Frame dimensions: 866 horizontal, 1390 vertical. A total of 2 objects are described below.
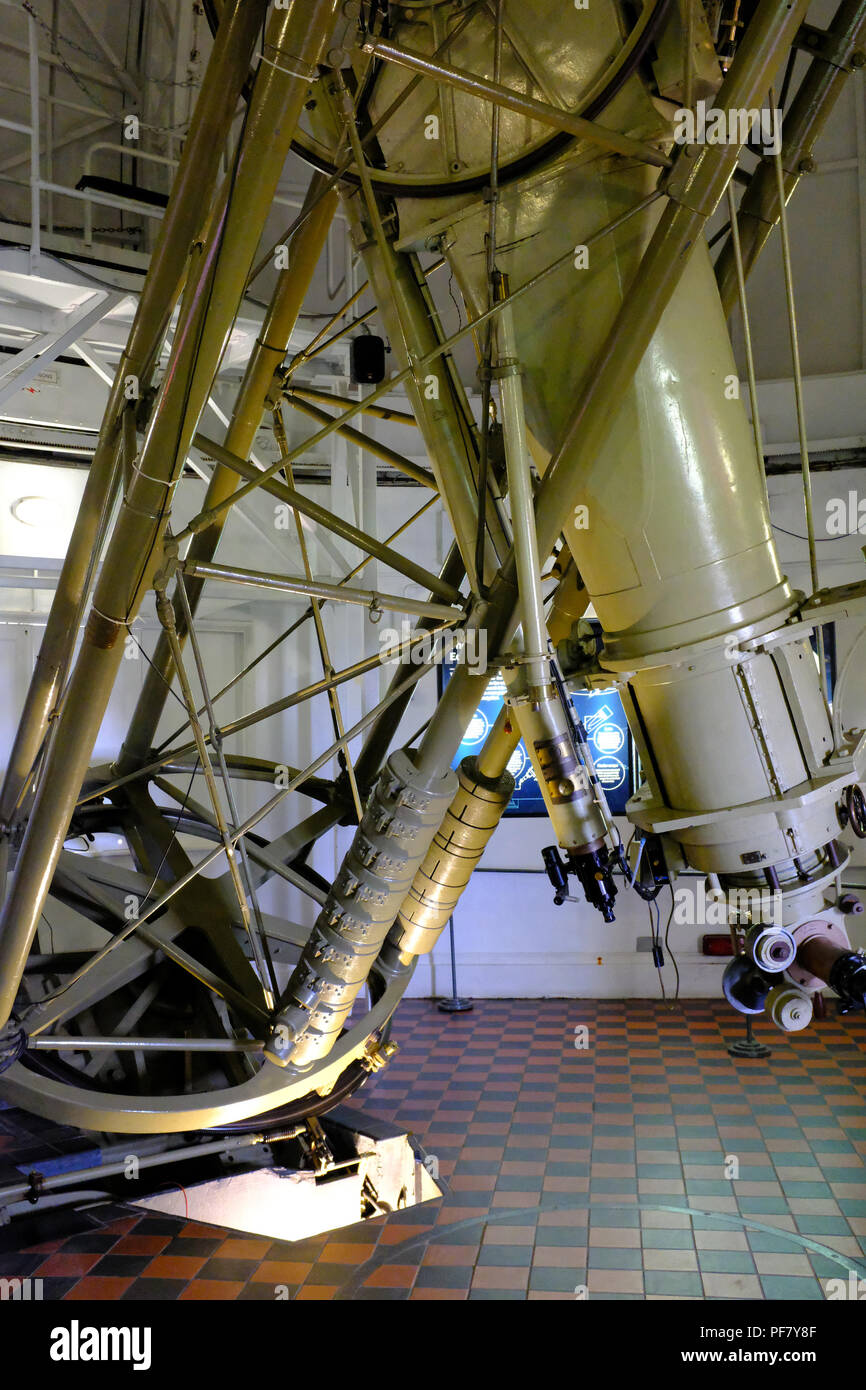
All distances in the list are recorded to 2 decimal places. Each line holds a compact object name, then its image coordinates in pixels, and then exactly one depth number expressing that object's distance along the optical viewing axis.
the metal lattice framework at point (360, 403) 3.26
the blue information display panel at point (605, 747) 9.47
